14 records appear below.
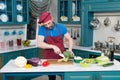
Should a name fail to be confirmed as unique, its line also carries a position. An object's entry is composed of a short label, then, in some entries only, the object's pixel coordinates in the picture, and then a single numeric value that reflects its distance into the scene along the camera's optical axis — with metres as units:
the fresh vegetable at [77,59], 2.87
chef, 3.21
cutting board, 2.80
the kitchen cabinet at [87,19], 4.69
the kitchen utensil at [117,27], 4.52
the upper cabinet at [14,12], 4.64
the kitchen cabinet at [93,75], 2.54
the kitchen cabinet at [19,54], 4.21
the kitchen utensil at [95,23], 4.87
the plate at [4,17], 4.60
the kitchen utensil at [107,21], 4.74
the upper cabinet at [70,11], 5.26
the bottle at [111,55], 2.91
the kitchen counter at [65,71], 2.48
